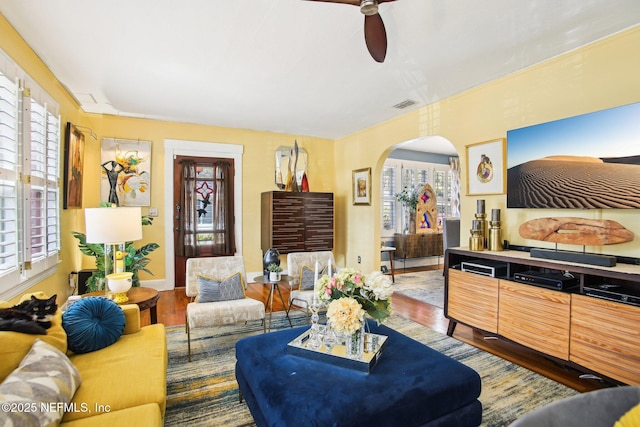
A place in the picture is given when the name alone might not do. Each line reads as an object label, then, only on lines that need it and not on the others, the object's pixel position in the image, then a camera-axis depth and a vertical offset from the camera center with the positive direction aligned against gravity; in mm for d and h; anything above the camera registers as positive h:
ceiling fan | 1689 +1075
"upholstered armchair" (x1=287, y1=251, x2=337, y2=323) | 3521 -616
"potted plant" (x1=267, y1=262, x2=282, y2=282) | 3445 -591
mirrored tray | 1738 -775
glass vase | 1815 -719
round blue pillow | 1944 -668
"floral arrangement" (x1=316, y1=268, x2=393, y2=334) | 1884 -434
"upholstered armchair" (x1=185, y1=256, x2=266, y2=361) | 2824 -752
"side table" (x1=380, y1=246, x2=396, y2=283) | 5827 -661
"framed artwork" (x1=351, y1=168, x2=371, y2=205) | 5430 +506
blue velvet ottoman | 1427 -835
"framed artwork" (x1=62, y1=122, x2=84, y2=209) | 3645 +589
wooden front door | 5195 +105
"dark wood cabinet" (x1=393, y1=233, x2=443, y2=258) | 6809 -612
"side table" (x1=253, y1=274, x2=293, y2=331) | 3495 -709
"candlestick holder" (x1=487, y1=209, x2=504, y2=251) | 3145 -156
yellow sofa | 1396 -828
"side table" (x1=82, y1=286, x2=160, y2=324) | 2645 -677
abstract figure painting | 4781 +694
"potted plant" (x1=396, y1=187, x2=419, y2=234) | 7152 +245
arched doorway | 7125 +777
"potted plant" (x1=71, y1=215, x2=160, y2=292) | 3631 -511
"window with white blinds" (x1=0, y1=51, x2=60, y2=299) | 2320 +287
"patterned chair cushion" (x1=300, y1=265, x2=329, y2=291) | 3686 -703
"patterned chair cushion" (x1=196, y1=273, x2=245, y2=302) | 3119 -704
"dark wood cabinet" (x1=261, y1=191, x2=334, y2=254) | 5400 -86
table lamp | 2648 -70
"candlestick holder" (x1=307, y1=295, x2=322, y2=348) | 1965 -727
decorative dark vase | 3664 -480
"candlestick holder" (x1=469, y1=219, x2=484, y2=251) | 3201 -217
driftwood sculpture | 2398 -123
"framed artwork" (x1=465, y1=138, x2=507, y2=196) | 3301 +513
